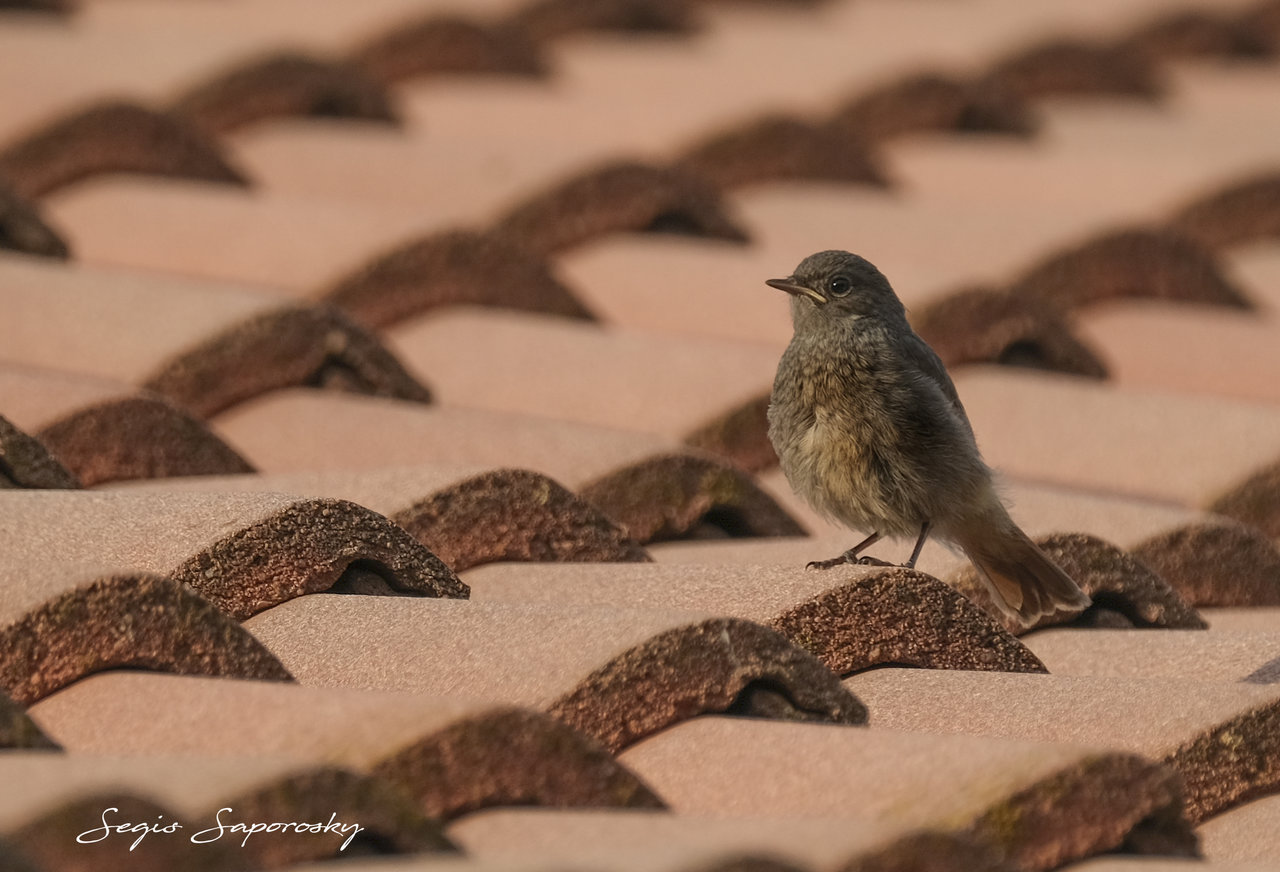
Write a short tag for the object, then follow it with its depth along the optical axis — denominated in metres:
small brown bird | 7.46
